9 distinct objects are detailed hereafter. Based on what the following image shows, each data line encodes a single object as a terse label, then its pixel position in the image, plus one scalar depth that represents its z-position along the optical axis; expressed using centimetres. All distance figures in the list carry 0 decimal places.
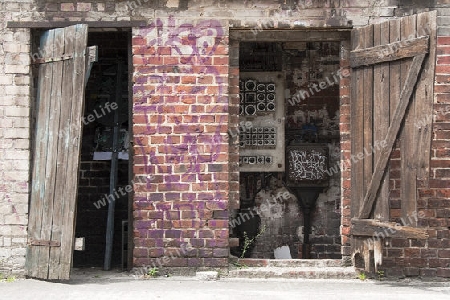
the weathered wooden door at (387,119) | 572
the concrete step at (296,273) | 648
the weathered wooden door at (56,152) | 617
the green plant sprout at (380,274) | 643
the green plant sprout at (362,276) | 643
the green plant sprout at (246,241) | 662
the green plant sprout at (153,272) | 645
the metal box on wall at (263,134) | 802
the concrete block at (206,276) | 630
